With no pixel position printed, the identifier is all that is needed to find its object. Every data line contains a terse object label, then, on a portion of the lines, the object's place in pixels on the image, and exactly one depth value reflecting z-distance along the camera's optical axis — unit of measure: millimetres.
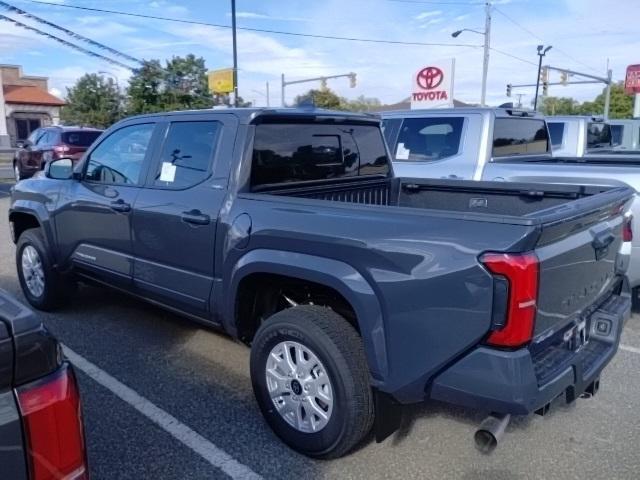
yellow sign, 24453
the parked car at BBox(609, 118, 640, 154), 15219
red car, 15719
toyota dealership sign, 18781
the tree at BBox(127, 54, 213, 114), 31980
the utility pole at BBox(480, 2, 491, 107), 26453
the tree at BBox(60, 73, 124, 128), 42406
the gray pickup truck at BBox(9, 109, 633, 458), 2256
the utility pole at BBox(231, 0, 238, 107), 19594
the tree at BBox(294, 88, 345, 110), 49531
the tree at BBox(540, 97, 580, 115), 58656
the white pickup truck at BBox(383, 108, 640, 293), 5469
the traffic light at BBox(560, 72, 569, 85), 40109
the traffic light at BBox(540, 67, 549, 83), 36897
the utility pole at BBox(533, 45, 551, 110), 35406
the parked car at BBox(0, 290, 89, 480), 1358
